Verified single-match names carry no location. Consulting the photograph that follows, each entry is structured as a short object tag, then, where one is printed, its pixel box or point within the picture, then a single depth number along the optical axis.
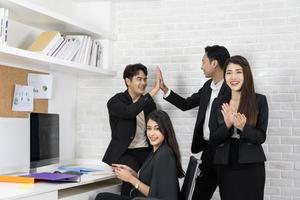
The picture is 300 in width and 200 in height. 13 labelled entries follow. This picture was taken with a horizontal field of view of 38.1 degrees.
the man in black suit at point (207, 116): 3.36
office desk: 2.45
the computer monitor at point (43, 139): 3.08
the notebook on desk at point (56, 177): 2.81
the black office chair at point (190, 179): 2.68
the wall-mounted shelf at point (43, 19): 2.97
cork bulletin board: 3.21
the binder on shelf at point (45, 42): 3.30
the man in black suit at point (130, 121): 3.48
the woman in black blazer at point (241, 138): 2.65
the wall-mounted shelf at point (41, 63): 2.95
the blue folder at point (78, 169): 3.55
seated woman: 2.66
